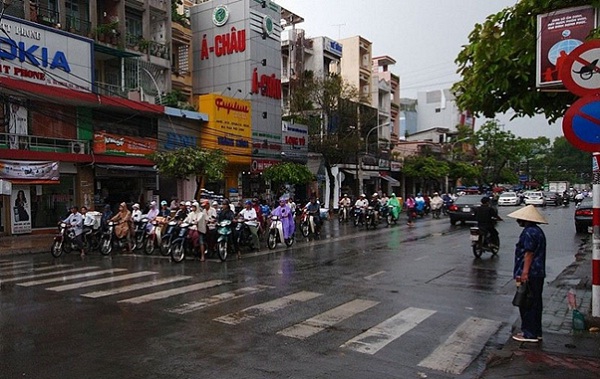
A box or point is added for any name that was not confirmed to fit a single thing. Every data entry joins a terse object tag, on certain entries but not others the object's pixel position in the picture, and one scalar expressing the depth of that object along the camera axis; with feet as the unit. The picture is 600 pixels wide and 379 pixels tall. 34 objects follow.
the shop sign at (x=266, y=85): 107.04
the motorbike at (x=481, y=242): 45.83
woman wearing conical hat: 20.20
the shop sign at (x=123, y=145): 74.23
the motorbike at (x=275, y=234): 55.06
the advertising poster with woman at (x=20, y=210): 67.26
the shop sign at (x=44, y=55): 66.52
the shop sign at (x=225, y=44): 106.01
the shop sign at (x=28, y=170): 63.72
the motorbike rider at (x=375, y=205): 81.92
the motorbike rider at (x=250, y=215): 51.68
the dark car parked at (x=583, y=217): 69.57
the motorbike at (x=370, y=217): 81.87
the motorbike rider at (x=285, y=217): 56.65
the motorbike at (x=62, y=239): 50.49
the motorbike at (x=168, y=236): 46.98
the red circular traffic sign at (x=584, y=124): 18.86
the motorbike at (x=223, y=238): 45.39
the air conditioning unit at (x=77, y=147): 72.42
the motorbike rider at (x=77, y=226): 51.08
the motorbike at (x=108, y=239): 51.29
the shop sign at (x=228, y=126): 95.66
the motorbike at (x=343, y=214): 95.50
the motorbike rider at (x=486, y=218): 45.83
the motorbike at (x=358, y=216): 84.17
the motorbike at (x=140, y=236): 53.78
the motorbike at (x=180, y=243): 44.91
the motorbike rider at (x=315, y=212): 66.59
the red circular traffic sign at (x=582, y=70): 18.92
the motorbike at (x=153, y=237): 51.19
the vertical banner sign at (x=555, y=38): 21.74
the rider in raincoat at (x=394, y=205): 88.02
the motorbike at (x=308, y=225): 66.28
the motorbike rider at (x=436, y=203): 109.81
